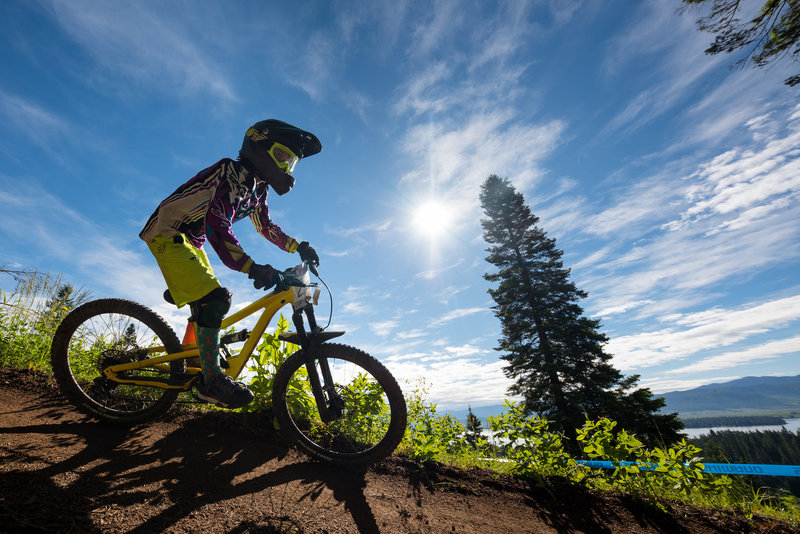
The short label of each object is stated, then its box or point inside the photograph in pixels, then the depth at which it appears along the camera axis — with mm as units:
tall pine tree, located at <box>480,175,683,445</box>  16688
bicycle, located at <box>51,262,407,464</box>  3152
